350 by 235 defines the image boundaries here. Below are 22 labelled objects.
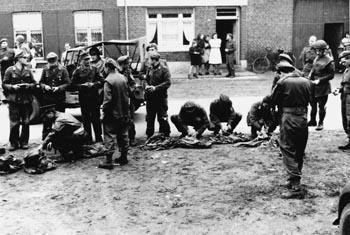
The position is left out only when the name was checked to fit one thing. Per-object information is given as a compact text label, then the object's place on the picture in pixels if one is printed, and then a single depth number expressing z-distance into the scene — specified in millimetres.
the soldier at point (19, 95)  10117
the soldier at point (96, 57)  10823
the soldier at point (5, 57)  16219
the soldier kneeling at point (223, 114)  10609
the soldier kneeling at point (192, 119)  10461
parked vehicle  12336
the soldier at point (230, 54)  22984
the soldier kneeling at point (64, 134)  9133
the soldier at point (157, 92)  10438
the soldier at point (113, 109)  8836
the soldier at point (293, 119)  7199
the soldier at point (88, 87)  10273
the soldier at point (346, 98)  9688
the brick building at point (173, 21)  24719
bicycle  25359
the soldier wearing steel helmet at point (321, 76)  11031
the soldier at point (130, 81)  10039
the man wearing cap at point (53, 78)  10250
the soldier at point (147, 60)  12188
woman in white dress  24016
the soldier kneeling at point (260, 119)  10406
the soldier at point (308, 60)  12789
